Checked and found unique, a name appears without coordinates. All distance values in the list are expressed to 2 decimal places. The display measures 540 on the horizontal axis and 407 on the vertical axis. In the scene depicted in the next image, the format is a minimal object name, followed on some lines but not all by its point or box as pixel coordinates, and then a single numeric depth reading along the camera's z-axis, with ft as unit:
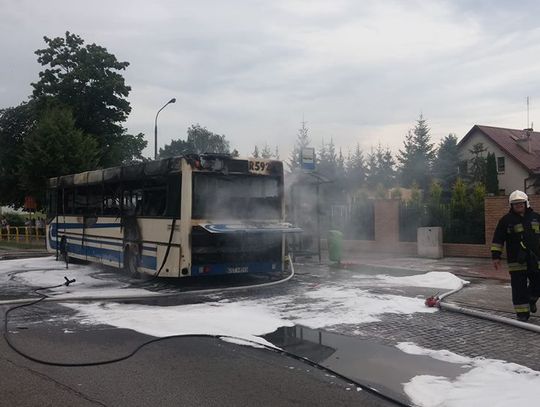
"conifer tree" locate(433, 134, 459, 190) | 119.85
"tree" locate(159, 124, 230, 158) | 137.80
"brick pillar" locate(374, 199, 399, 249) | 61.62
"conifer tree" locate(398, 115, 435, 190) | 114.73
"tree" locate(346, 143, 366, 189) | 175.94
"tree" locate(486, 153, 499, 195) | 111.34
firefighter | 23.71
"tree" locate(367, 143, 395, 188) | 190.42
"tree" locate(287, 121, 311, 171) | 67.13
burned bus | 34.50
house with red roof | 111.86
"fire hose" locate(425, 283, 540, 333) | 22.54
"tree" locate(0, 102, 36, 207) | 118.32
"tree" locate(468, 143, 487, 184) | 116.83
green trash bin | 49.29
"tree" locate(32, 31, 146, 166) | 117.50
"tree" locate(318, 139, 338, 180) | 147.73
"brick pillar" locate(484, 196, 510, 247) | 51.75
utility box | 54.80
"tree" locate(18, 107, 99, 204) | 95.86
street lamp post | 94.02
